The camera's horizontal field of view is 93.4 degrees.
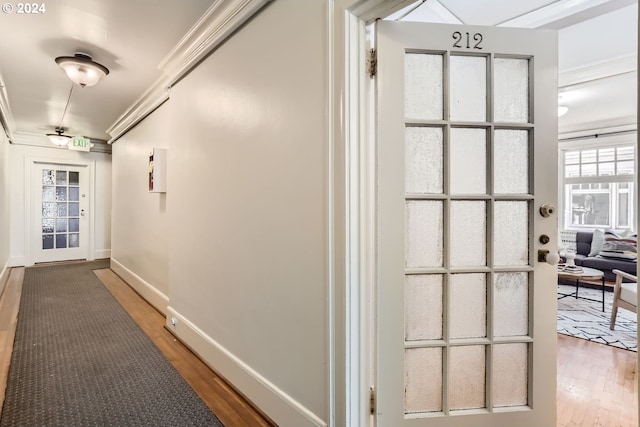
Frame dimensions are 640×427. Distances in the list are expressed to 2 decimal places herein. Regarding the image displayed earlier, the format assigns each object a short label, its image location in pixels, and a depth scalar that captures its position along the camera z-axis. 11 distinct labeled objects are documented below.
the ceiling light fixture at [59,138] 4.91
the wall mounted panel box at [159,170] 3.10
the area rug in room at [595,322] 2.74
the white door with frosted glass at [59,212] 5.79
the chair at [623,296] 2.69
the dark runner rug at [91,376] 1.68
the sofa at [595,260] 4.23
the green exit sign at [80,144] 5.20
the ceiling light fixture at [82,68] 2.59
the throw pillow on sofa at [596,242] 4.84
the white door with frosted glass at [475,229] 1.43
